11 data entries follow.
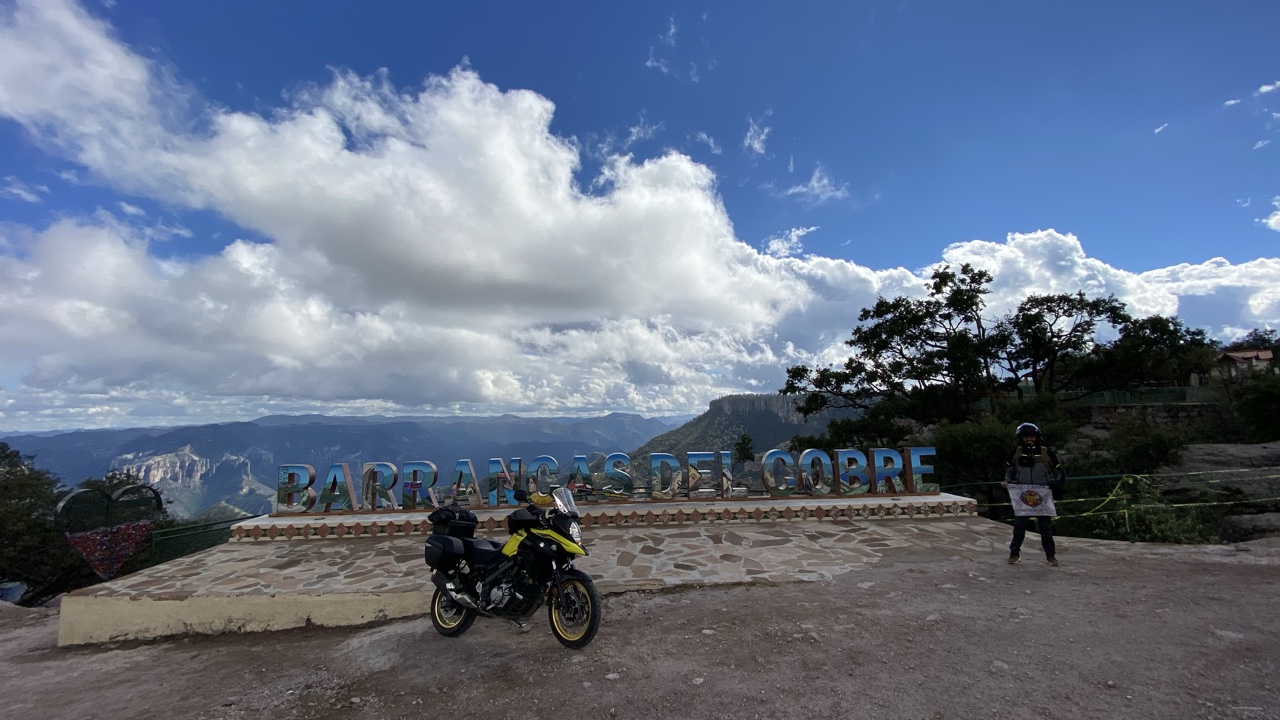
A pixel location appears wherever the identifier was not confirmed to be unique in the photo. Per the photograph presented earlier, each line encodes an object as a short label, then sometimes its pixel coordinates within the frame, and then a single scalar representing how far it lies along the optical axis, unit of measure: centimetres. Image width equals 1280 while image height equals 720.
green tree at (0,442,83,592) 1955
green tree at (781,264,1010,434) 2302
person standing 725
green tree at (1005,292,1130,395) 2439
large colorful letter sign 1113
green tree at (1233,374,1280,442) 2297
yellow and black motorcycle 476
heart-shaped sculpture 844
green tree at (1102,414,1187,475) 1928
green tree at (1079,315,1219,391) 2562
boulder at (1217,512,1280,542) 1026
